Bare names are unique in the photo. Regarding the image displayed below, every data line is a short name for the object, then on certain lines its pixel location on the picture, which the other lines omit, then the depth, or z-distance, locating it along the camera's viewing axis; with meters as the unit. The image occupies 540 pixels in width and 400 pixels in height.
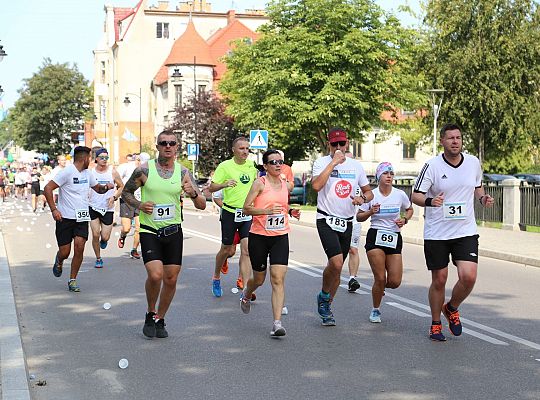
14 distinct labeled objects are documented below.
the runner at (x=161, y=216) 8.77
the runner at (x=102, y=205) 15.27
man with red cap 9.45
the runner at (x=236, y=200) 11.45
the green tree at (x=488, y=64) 50.75
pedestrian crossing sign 34.97
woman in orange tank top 9.15
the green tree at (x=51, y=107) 102.00
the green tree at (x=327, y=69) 46.56
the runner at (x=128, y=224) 17.11
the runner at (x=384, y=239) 9.77
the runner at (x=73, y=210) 12.48
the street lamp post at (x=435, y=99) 50.18
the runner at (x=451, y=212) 8.62
